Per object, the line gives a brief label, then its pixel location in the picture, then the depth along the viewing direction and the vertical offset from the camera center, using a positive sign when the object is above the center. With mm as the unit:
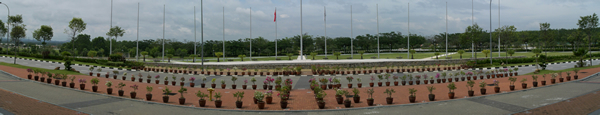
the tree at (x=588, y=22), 39781 +4636
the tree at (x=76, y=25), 44188 +4739
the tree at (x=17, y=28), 49412 +4963
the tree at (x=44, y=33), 60328 +4926
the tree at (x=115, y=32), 47694 +4064
